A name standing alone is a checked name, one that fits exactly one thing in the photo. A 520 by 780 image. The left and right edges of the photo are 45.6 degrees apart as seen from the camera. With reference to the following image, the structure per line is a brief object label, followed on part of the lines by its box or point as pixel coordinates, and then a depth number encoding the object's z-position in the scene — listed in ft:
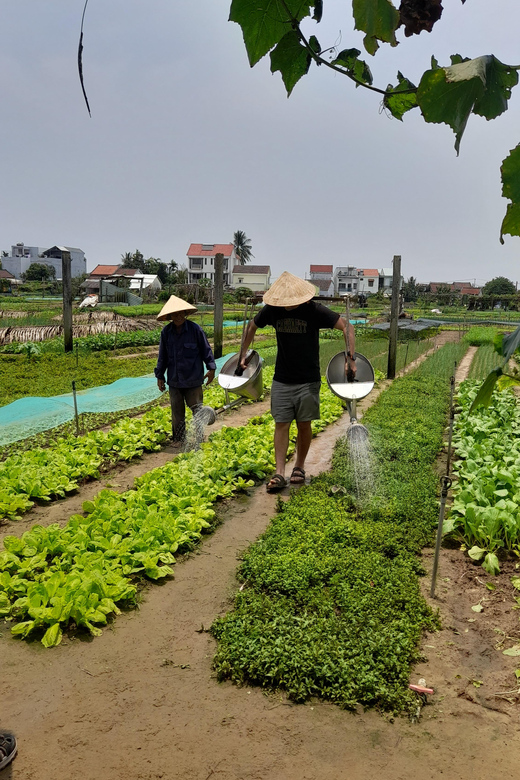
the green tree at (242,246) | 292.40
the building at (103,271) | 242.31
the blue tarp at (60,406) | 26.25
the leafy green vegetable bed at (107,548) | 12.19
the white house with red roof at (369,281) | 314.96
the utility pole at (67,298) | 48.85
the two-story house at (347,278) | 302.66
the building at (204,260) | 263.70
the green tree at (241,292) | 157.59
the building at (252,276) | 258.98
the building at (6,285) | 163.69
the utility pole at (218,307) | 42.55
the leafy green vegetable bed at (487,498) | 15.39
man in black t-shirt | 18.20
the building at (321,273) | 318.04
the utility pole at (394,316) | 42.78
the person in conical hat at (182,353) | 23.30
